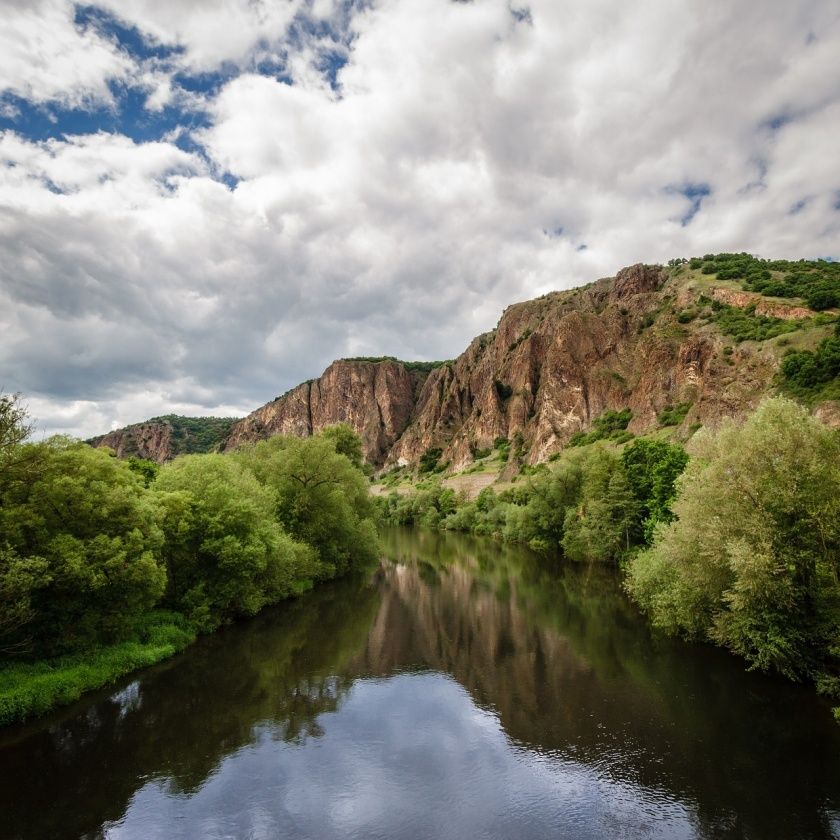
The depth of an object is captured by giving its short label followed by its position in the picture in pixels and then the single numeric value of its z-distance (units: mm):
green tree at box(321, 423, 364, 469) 70938
